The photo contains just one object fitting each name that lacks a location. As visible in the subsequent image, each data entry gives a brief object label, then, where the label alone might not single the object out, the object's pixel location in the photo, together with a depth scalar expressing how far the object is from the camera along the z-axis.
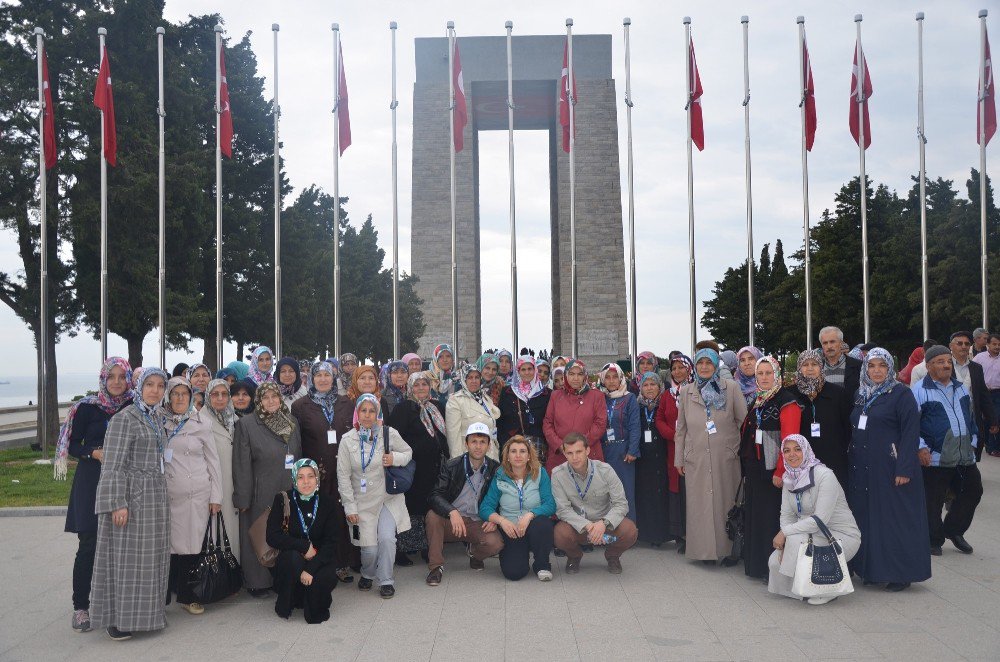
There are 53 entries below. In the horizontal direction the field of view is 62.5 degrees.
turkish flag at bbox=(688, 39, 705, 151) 15.14
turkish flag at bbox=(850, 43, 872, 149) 14.82
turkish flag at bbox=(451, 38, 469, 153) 15.70
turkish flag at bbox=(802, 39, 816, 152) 15.14
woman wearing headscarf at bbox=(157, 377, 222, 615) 5.60
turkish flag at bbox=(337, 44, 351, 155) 15.57
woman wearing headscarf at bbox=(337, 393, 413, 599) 6.16
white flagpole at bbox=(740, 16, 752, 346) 15.12
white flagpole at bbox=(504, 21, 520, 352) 16.33
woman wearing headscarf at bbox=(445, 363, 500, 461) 7.43
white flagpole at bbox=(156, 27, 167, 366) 14.61
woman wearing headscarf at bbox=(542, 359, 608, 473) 7.38
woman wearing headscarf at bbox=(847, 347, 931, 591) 5.86
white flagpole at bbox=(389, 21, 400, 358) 15.40
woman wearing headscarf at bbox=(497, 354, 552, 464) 7.96
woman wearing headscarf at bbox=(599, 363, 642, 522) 7.42
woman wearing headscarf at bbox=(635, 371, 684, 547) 7.44
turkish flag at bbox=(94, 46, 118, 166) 14.37
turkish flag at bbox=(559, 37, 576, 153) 15.89
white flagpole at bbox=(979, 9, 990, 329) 14.73
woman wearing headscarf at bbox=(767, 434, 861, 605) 5.64
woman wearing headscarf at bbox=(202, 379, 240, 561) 6.07
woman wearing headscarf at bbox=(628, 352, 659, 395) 8.44
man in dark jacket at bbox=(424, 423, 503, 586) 6.46
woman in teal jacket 6.38
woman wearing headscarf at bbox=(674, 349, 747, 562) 6.72
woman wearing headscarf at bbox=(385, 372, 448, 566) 6.98
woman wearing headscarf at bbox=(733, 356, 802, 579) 6.14
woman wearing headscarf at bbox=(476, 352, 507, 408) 8.18
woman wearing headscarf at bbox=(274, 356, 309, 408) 7.23
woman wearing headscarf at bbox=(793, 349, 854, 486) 6.20
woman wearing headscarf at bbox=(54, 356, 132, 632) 5.32
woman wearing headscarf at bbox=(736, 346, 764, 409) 7.25
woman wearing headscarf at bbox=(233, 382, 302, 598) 6.07
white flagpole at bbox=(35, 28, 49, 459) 14.20
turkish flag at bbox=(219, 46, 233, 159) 14.89
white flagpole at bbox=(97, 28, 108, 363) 14.50
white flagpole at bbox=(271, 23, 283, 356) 15.17
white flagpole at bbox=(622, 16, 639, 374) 15.39
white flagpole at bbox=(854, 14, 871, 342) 14.65
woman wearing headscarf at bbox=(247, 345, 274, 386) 8.18
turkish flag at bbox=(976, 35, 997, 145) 14.70
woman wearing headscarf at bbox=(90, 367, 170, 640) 5.09
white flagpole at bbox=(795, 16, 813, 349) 14.81
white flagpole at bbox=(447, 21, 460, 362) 15.47
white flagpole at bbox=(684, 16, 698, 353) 15.06
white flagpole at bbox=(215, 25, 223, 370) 14.84
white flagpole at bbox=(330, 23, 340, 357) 15.19
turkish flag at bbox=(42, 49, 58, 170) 14.45
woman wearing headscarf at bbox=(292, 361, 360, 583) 6.60
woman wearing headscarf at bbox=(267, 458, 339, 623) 5.47
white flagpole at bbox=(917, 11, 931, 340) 15.02
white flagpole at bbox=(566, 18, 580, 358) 15.58
